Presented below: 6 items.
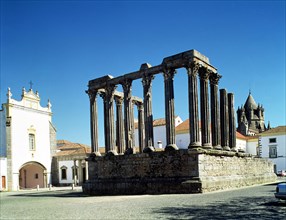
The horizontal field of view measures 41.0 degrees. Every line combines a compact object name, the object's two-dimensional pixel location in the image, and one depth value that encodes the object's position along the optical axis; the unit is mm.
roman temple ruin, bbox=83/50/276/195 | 20828
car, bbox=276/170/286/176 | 46462
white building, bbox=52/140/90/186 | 45438
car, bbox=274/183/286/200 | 12662
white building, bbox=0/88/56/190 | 38875
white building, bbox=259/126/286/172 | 54594
